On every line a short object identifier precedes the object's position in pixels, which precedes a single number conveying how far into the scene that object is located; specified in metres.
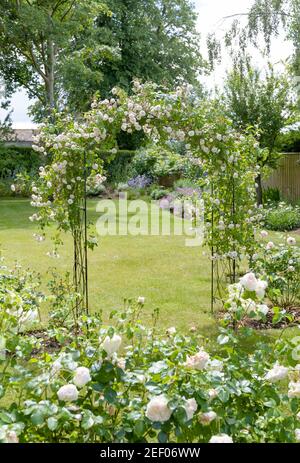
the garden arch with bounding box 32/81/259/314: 4.99
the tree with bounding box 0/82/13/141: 20.06
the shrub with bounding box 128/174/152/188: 18.41
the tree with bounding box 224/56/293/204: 14.23
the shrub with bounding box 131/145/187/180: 18.22
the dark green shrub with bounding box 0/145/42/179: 18.92
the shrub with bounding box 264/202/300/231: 11.95
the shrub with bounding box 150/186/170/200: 16.59
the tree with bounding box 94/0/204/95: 26.08
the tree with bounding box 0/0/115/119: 17.88
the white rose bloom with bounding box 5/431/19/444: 1.67
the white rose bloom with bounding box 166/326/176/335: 2.36
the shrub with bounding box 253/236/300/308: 5.35
